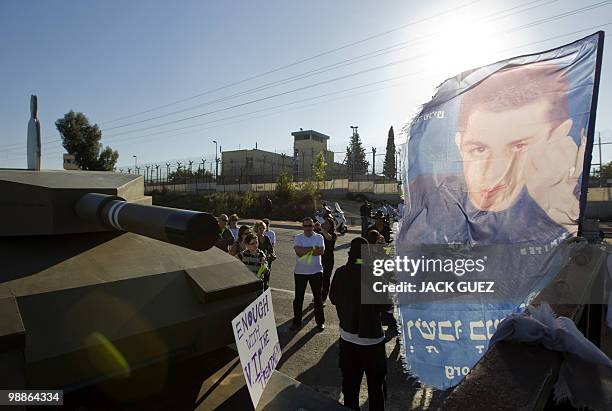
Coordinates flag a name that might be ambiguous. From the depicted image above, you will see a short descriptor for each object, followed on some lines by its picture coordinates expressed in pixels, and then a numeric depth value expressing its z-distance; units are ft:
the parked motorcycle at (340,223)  59.88
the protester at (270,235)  25.43
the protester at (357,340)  11.25
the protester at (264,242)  23.45
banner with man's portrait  10.56
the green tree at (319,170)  98.88
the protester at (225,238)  24.93
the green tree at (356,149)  224.80
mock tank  8.41
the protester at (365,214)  48.96
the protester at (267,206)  78.69
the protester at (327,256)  23.98
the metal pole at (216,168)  144.81
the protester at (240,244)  22.50
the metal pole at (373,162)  126.41
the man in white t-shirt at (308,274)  20.08
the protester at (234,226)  26.89
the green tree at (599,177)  87.45
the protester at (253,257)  19.89
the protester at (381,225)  27.14
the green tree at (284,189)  92.63
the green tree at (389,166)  125.59
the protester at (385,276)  14.61
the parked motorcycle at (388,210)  59.91
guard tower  212.50
